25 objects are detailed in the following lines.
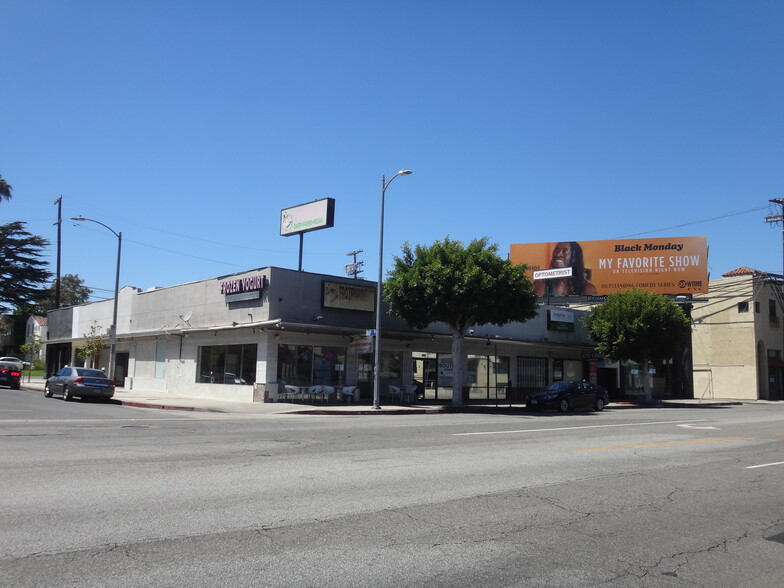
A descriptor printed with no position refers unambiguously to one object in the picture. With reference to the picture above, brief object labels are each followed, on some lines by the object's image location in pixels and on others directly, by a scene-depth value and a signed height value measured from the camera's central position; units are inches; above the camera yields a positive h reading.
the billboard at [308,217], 1240.8 +286.4
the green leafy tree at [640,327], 1407.5 +94.1
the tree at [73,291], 3380.9 +349.2
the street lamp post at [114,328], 1290.6 +57.6
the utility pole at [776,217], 1863.9 +455.2
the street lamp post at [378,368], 1019.9 -6.6
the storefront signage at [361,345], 1078.2 +30.8
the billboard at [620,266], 1849.2 +307.6
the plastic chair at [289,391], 1074.7 -48.6
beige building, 1883.6 +105.6
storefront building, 1082.7 +37.9
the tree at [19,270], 2433.6 +321.5
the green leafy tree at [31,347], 1747.0 +21.2
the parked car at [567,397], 1123.9 -49.7
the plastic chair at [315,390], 1088.8 -46.5
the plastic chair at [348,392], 1128.2 -50.2
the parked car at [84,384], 1055.0 -44.7
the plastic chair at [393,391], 1200.9 -49.5
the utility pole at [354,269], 2268.7 +328.9
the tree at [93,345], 1524.4 +27.4
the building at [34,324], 3128.0 +148.9
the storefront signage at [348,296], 1132.5 +119.0
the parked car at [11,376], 1454.2 -48.3
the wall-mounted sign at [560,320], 1545.3 +116.4
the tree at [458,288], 1032.8 +125.3
